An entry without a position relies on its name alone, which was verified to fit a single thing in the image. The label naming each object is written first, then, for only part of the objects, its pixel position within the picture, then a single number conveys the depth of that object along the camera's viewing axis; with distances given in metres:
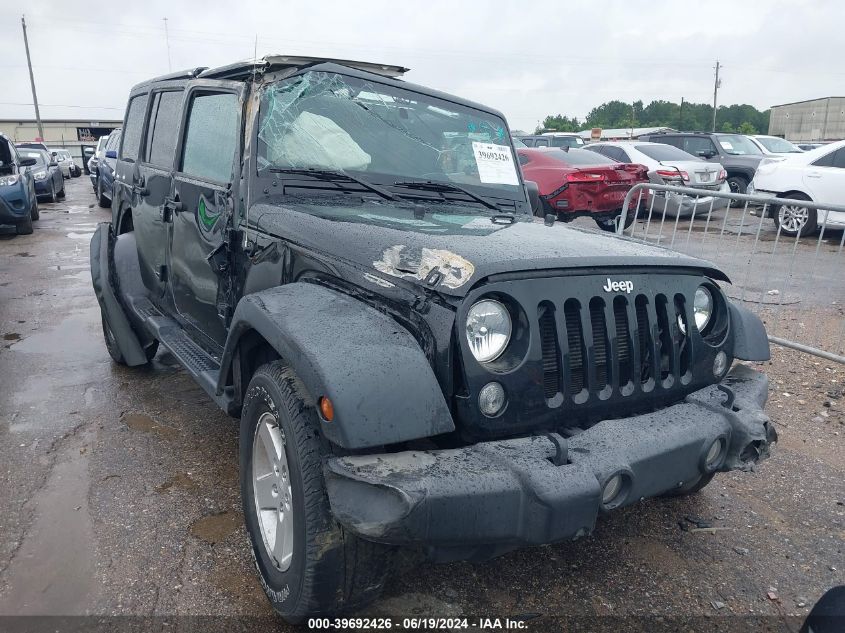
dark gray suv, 15.98
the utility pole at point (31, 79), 45.92
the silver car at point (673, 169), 12.50
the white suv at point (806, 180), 10.98
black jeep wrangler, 2.04
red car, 10.91
